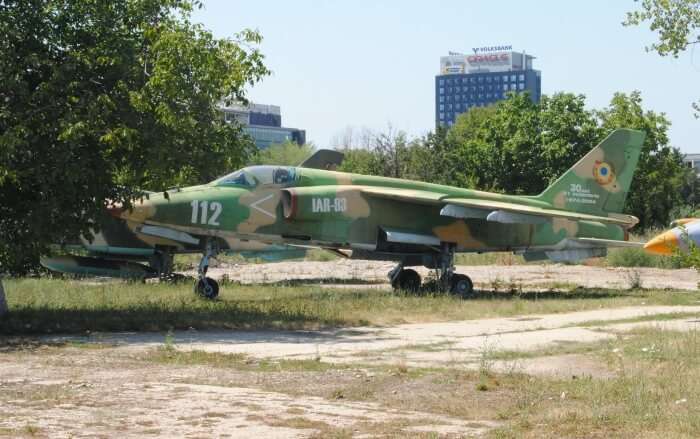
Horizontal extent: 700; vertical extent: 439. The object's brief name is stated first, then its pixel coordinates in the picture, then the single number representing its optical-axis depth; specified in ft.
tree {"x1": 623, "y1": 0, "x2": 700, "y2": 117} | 81.66
